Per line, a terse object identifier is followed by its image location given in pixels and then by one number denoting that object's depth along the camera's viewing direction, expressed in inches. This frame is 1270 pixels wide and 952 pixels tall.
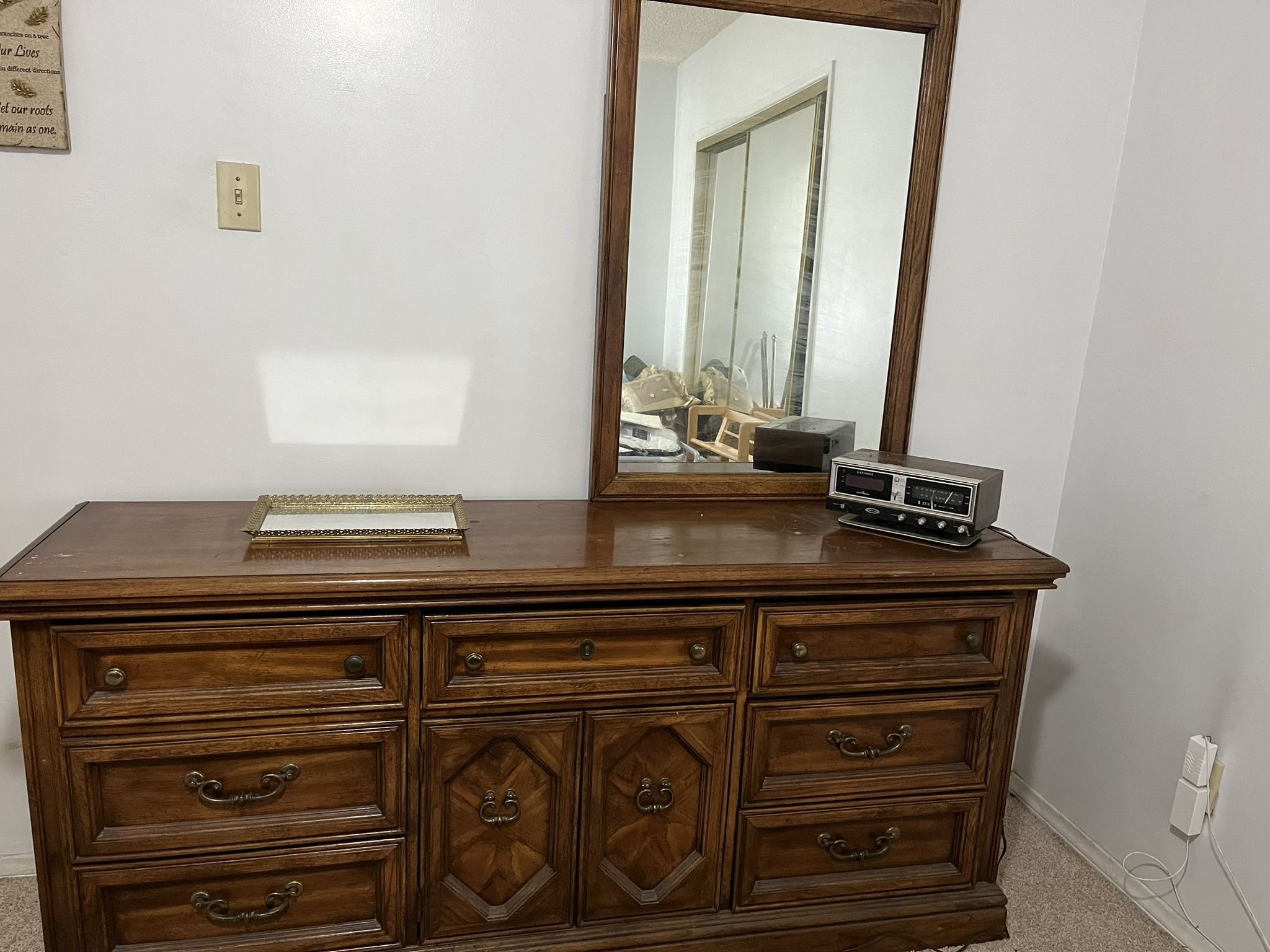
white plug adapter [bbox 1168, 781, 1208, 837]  69.9
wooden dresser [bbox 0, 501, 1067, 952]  51.8
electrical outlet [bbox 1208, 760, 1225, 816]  69.3
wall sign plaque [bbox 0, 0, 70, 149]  58.2
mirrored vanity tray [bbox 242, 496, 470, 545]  58.1
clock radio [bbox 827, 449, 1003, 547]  63.3
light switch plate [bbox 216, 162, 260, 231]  62.9
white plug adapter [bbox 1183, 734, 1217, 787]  69.4
